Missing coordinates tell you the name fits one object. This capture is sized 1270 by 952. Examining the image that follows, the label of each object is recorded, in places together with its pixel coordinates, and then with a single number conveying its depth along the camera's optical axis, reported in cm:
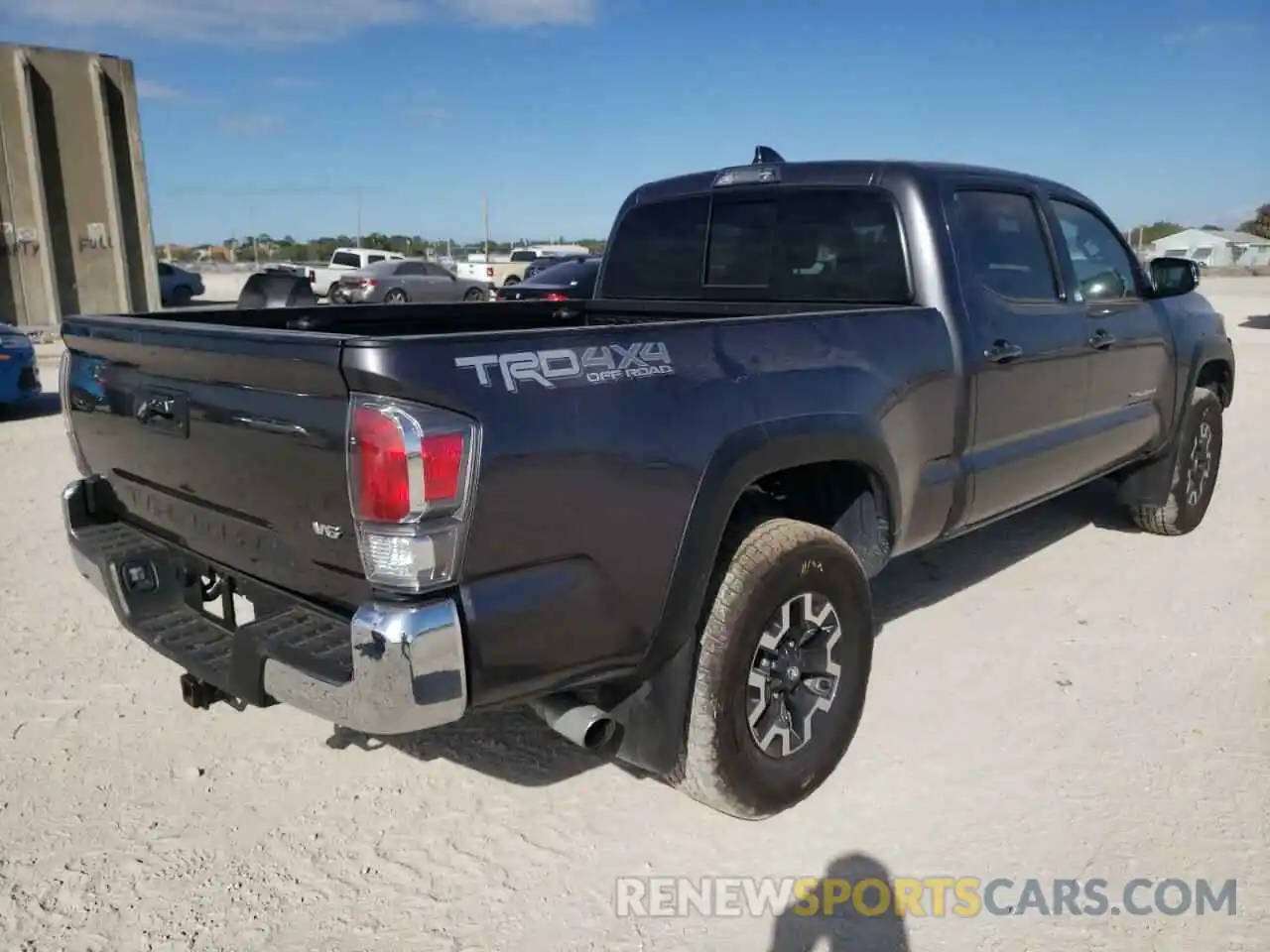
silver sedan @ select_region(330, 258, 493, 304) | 2641
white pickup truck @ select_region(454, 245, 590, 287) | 3434
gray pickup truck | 219
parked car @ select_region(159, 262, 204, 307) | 2930
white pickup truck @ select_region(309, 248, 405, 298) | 3083
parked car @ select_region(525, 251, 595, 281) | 2869
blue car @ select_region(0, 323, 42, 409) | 965
